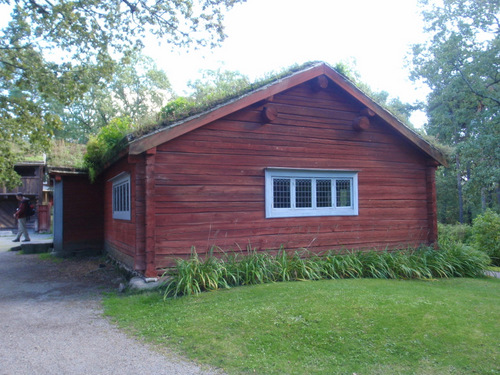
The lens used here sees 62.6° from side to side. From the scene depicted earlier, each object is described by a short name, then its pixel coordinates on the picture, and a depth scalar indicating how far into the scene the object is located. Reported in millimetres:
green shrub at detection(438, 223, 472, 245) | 20125
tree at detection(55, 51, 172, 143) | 44562
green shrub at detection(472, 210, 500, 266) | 13491
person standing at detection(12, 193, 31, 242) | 17266
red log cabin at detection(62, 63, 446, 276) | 8133
